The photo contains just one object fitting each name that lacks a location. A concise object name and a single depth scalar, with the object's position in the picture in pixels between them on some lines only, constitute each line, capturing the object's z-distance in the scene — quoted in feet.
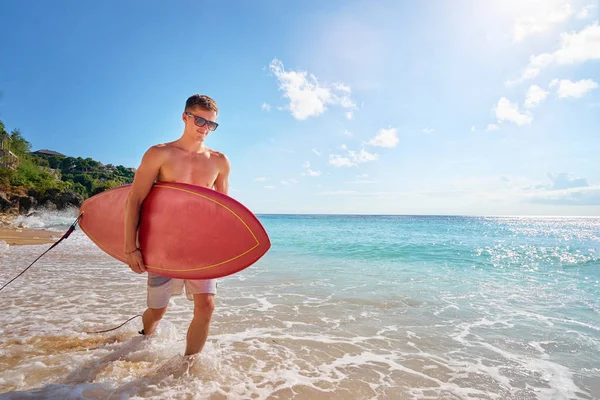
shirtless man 8.43
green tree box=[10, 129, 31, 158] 170.09
